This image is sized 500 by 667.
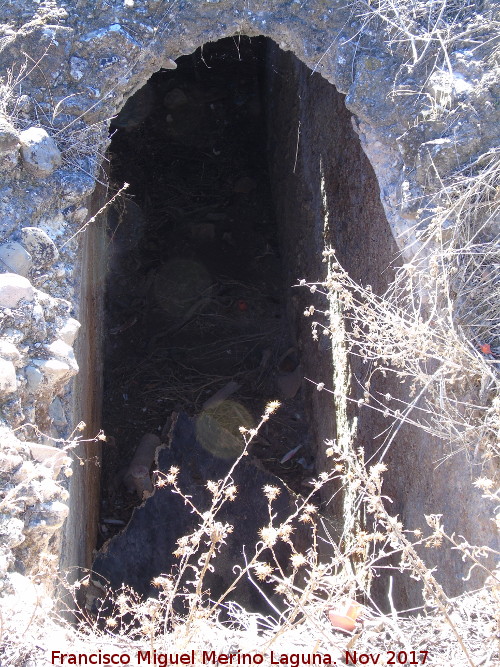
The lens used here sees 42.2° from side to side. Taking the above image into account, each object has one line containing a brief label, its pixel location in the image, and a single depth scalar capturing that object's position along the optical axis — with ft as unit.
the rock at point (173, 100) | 18.69
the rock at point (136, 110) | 17.84
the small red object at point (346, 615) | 5.76
